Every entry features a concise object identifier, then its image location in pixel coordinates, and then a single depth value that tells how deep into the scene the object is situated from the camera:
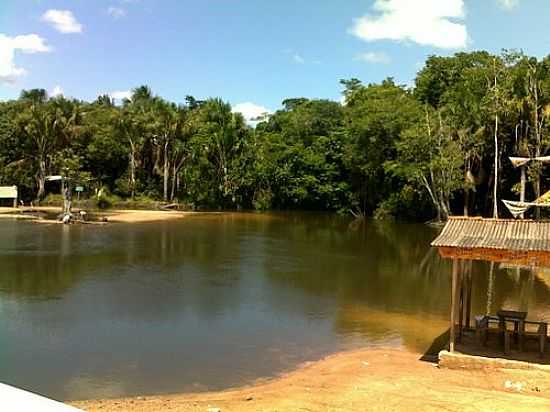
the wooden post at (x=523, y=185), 35.09
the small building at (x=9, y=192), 52.78
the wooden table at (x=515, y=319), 11.95
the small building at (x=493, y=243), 10.47
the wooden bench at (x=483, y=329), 12.19
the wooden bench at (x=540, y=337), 11.55
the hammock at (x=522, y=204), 14.35
